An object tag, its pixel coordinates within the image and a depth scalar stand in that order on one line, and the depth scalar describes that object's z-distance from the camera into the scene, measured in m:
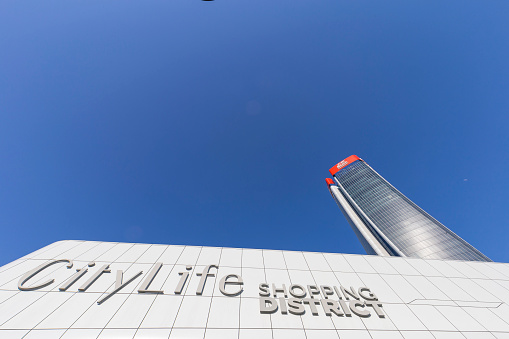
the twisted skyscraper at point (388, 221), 66.19
